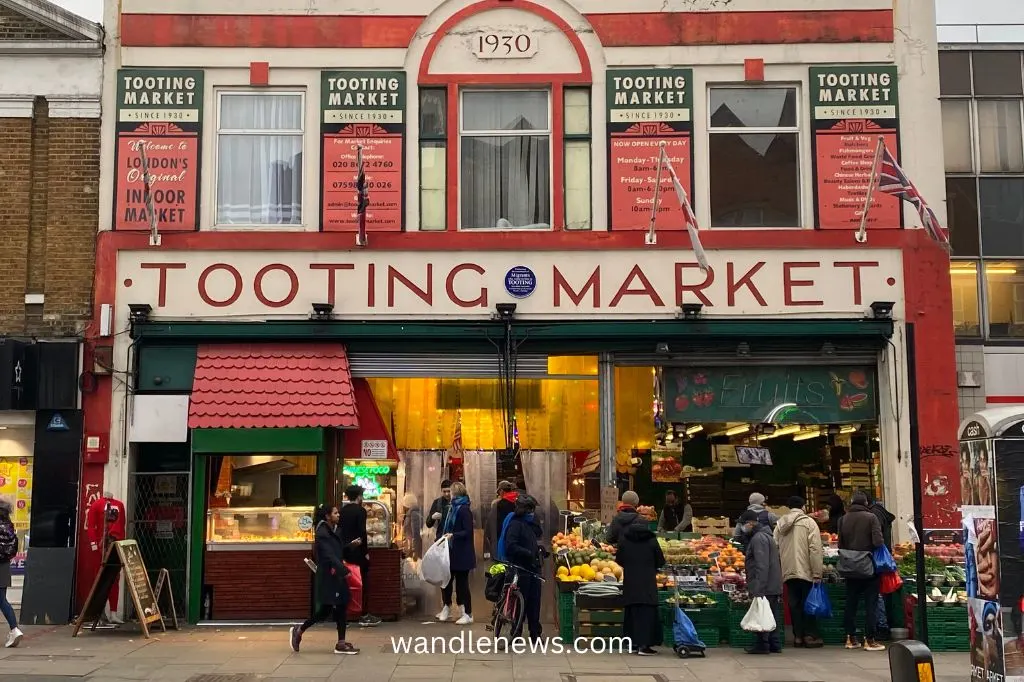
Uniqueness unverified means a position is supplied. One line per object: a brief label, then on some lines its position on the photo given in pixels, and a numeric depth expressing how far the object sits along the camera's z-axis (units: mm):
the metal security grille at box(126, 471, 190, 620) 14203
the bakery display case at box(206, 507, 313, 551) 14000
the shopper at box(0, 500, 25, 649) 11789
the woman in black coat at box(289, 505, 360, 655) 11250
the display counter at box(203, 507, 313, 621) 13836
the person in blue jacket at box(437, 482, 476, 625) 13445
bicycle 11727
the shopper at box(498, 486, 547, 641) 11734
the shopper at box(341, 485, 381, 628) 12609
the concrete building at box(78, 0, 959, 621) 14375
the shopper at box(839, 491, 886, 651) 11945
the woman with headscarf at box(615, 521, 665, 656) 11375
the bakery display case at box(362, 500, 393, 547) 14102
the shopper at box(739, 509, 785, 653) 11625
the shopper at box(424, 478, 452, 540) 14055
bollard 7555
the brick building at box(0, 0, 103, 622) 14203
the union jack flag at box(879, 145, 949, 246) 12733
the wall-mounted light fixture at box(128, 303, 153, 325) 14258
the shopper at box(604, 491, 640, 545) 11594
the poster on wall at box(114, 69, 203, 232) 14672
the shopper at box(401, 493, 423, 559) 15023
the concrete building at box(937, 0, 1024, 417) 16906
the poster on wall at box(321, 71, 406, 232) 14742
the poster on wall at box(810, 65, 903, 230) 14852
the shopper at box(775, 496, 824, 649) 12094
